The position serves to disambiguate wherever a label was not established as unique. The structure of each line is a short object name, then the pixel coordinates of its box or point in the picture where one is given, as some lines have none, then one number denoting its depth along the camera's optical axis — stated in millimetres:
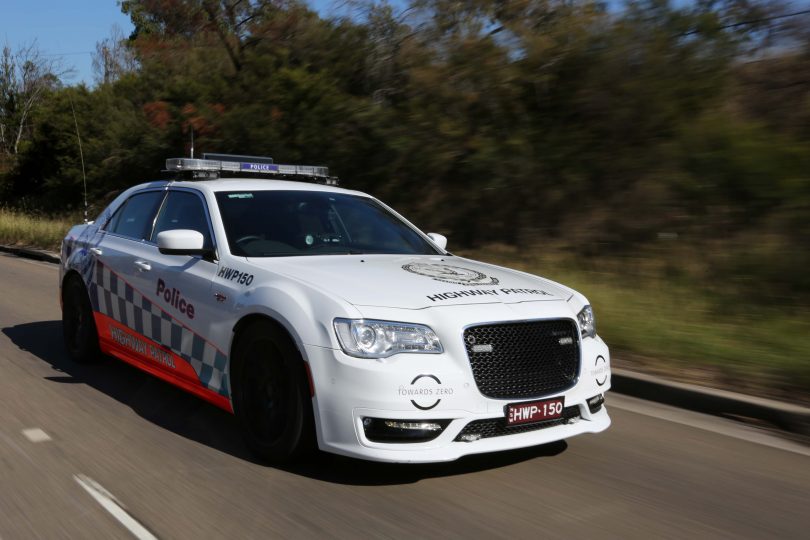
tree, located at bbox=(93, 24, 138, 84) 58172
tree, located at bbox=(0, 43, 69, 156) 58031
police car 4297
